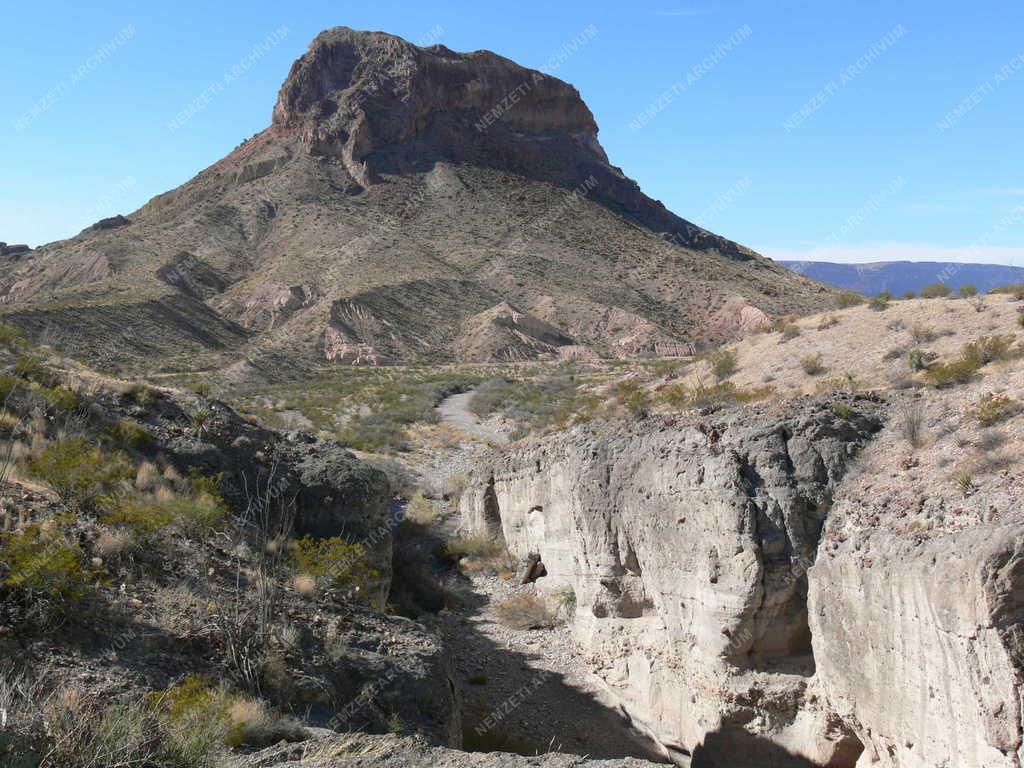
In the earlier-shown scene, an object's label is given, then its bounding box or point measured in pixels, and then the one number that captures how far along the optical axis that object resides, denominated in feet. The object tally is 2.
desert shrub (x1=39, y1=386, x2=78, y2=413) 39.17
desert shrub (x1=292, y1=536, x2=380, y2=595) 34.09
